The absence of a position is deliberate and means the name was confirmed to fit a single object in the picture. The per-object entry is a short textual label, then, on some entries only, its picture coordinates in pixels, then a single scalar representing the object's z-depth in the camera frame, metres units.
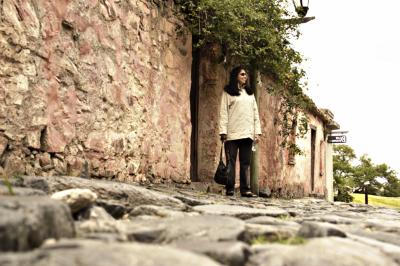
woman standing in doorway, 5.96
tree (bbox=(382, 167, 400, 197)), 35.19
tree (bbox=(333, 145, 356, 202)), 31.88
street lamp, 7.35
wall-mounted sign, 16.50
